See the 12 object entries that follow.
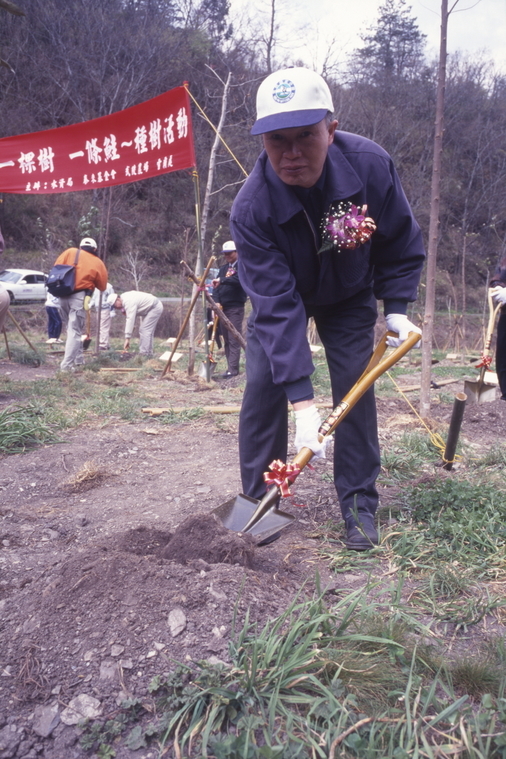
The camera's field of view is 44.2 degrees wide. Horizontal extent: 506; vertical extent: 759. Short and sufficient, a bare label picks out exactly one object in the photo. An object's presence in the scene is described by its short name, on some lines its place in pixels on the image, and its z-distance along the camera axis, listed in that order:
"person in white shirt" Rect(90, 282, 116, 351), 12.28
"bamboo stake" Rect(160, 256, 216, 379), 7.21
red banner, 7.55
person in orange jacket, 8.14
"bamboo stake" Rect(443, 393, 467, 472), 3.50
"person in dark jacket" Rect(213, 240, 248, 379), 8.84
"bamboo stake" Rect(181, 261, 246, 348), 6.88
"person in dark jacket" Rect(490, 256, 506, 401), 5.41
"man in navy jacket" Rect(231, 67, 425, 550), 2.19
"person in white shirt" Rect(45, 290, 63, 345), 12.41
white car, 21.03
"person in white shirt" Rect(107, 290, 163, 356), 11.09
